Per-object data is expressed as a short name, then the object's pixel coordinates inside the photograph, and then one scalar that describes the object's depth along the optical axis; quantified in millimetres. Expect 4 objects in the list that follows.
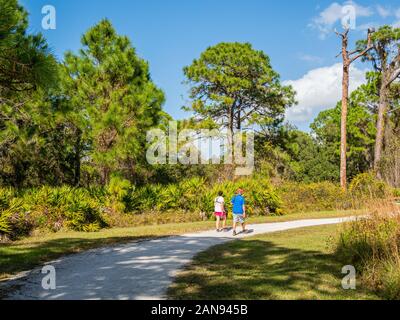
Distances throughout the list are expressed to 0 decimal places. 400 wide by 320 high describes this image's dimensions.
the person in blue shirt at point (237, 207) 15461
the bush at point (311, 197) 26016
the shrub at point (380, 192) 9733
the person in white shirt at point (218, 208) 16672
